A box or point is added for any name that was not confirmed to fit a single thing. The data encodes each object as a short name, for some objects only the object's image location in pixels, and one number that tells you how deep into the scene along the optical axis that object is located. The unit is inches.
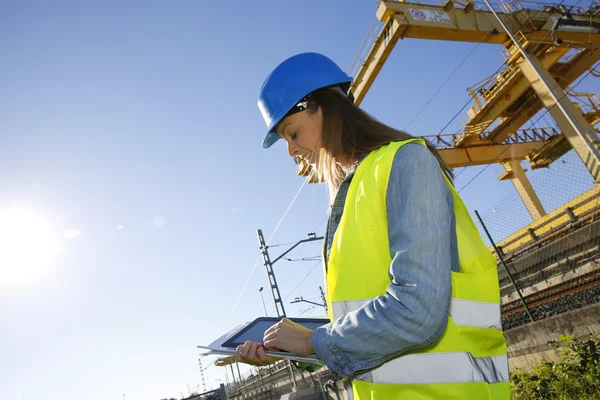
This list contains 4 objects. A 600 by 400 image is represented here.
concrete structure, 183.8
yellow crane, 467.2
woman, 36.8
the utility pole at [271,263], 633.2
